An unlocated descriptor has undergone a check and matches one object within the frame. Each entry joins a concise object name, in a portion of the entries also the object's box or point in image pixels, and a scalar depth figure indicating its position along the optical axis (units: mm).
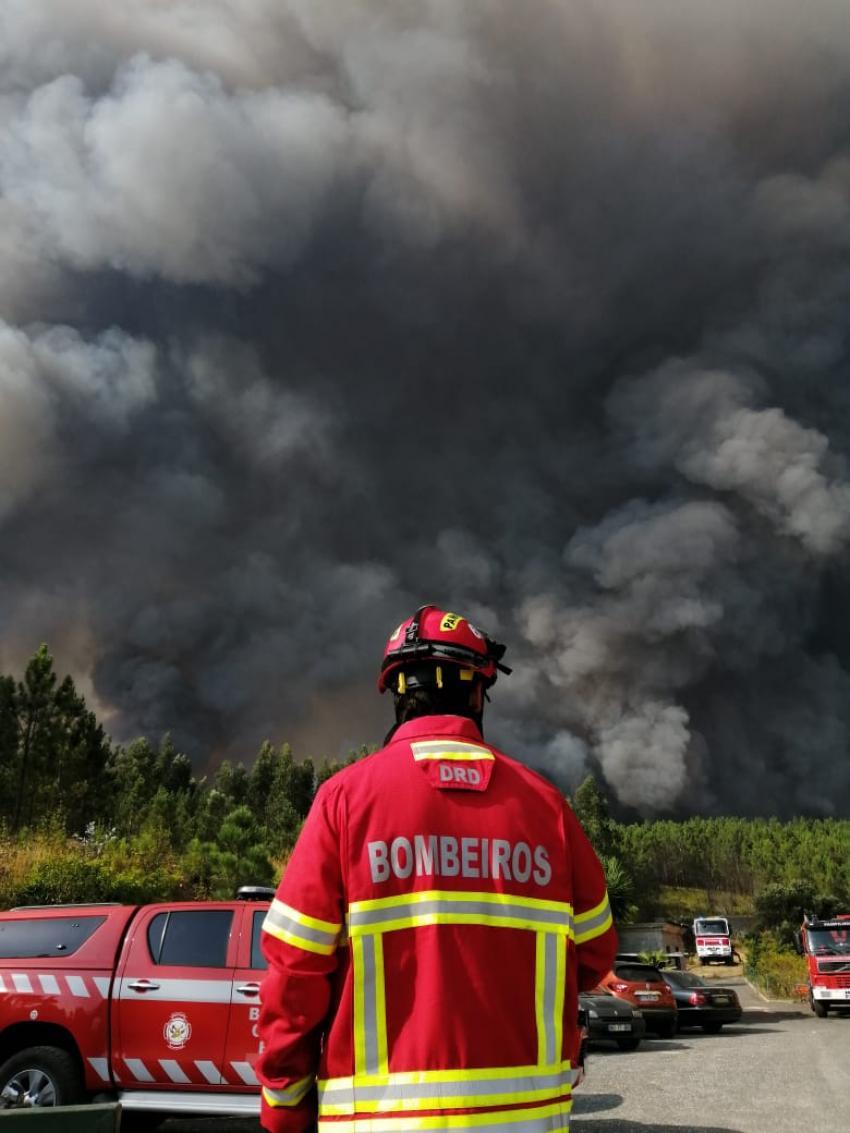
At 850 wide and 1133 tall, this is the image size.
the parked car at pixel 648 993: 18078
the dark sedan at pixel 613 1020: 15398
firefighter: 2205
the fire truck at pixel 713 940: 59281
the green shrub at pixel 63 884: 19438
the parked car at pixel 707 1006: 19641
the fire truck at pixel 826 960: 22000
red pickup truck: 7297
